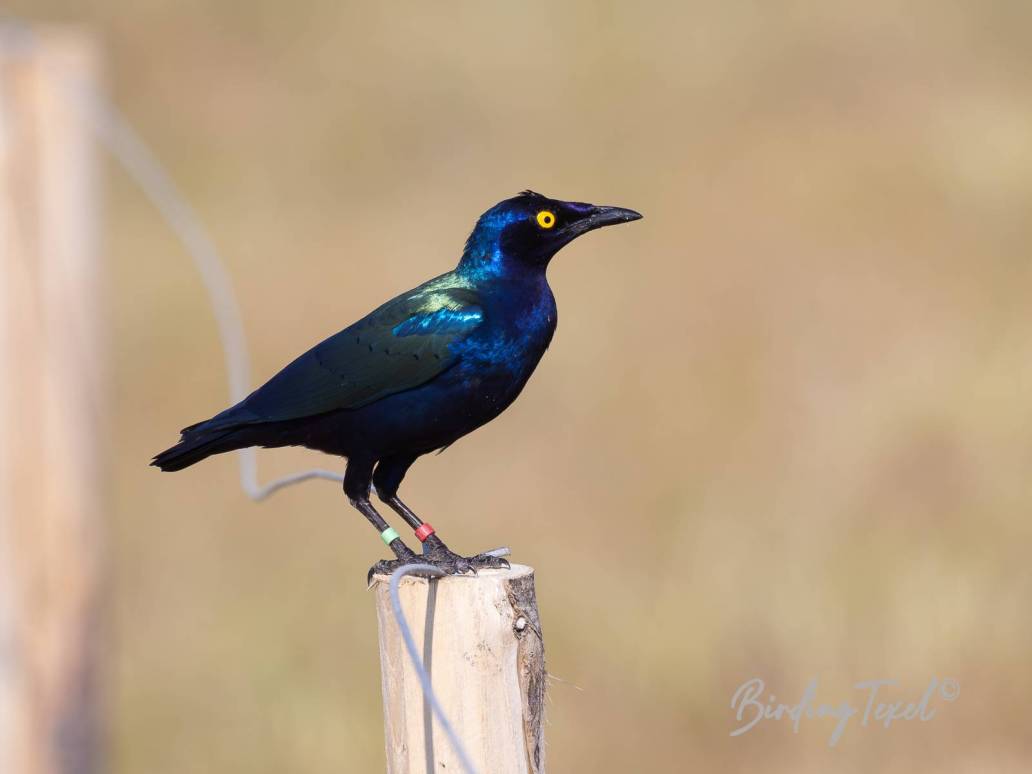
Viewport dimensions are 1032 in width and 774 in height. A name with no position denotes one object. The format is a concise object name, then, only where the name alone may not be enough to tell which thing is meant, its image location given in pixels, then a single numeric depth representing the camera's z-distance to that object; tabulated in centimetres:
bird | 645
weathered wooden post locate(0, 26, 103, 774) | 831
